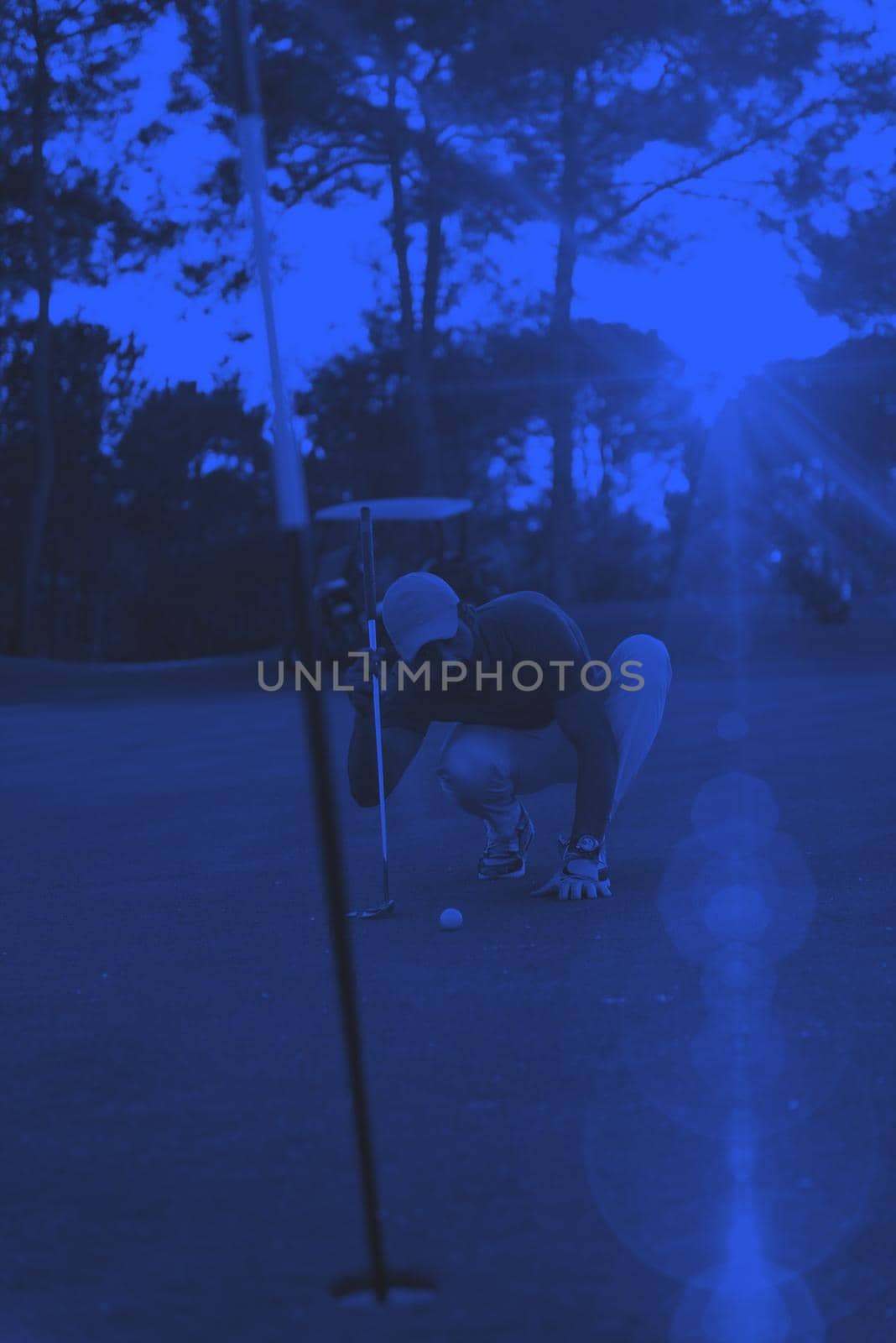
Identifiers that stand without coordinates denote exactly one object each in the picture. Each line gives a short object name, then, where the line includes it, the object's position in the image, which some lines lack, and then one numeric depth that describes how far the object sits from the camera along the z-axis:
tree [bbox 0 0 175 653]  30.69
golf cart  27.05
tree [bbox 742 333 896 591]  36.53
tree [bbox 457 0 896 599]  29.48
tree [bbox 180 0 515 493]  29.08
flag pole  2.75
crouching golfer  6.77
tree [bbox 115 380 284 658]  42.50
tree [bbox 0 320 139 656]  42.16
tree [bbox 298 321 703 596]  37.81
